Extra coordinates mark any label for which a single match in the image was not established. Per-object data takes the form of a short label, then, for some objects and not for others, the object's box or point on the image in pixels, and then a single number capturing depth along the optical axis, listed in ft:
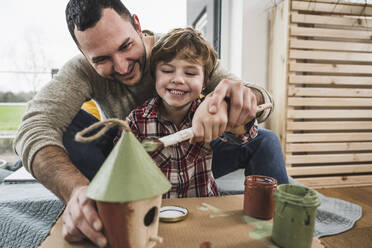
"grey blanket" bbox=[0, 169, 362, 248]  3.49
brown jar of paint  2.29
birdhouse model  1.54
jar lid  2.26
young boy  3.39
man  2.44
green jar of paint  1.81
